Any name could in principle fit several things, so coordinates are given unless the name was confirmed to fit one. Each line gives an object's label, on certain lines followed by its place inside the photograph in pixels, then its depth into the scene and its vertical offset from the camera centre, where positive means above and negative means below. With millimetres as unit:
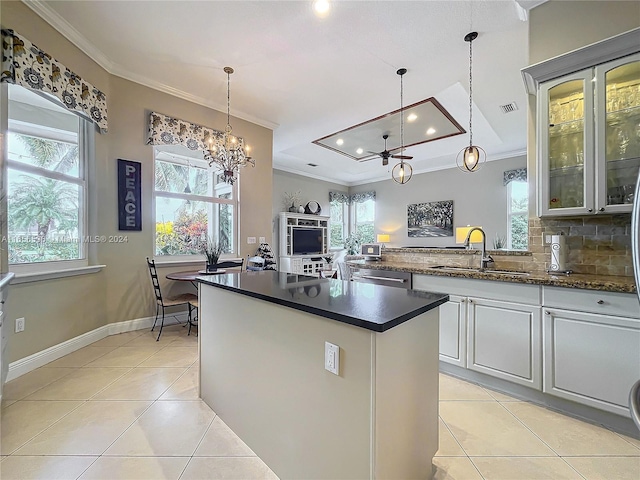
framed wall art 6922 +526
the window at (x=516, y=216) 5977 +508
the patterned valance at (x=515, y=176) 5844 +1354
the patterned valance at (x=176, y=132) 3559 +1442
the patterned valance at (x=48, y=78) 2186 +1445
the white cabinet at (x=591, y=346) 1673 -674
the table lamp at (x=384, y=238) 7945 +43
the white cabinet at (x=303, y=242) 6730 -64
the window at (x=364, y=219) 8523 +641
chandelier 3465 +1053
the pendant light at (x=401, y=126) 3219 +1899
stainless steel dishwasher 2648 -372
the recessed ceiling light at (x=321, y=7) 2303 +1946
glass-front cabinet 1941 +741
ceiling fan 4116 +1231
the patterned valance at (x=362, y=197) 8438 +1320
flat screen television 6944 -38
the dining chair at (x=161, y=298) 3285 -723
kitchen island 1032 -606
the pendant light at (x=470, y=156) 3020 +908
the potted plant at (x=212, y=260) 3488 -260
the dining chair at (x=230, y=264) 3672 -324
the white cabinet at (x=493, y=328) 1994 -686
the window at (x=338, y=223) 8562 +521
